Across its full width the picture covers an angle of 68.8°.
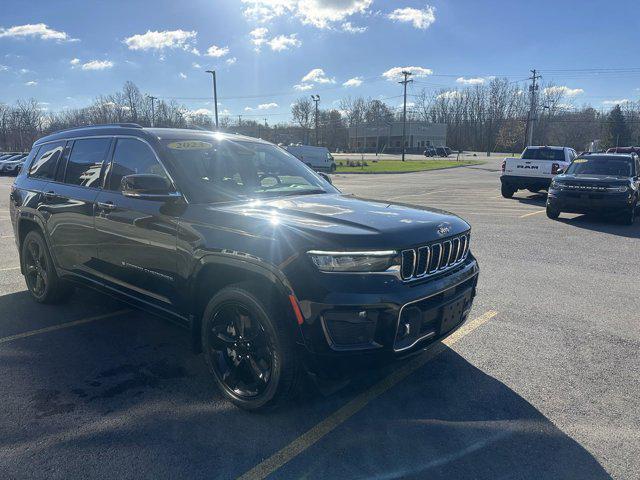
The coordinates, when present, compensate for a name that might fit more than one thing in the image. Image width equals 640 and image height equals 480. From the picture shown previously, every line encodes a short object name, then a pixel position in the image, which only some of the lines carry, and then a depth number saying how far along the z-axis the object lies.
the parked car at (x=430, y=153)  81.18
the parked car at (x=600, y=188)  10.97
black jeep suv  2.70
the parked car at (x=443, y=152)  82.88
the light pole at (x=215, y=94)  36.62
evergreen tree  91.81
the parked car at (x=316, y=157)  37.22
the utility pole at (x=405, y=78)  62.75
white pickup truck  16.09
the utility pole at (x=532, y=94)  61.97
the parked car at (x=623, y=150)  32.64
